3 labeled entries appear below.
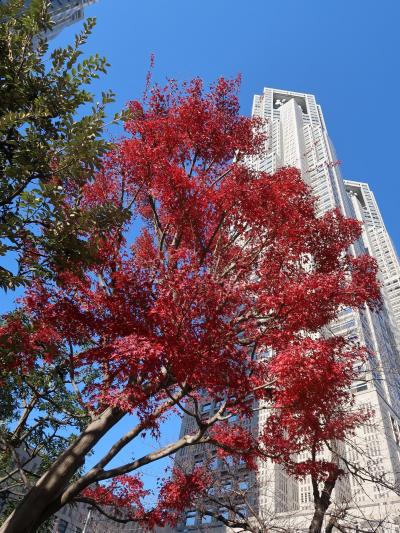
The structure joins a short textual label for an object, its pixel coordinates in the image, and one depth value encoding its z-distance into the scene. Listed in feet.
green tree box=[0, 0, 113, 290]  17.69
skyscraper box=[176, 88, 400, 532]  108.06
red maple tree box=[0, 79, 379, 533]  23.66
